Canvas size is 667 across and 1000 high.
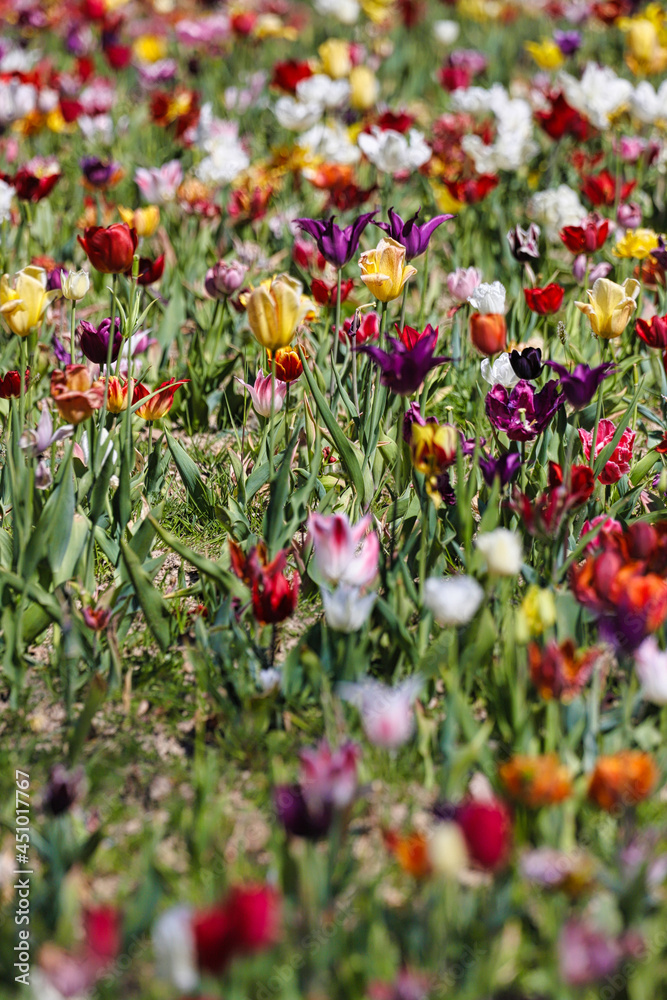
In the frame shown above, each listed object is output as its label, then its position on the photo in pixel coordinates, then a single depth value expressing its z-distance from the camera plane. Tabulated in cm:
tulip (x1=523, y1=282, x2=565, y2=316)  505
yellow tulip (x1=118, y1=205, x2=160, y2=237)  590
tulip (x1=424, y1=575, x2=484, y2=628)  290
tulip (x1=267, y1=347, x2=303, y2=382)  441
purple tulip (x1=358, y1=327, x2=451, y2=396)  358
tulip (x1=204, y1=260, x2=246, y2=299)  535
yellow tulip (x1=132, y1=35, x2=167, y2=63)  1273
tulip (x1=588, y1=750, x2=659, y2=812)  262
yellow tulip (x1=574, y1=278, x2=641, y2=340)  408
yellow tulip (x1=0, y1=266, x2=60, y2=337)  369
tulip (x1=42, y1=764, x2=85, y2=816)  284
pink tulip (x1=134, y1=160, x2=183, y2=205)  677
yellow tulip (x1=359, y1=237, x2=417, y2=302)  425
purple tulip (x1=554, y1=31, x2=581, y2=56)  993
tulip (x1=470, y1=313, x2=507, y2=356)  396
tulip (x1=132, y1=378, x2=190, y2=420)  433
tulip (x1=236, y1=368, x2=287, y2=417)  440
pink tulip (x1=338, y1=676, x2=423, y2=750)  263
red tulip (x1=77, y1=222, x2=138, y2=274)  399
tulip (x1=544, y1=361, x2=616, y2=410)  362
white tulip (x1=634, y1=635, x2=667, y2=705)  284
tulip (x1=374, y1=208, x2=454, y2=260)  454
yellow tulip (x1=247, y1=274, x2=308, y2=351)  365
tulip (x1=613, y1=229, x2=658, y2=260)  577
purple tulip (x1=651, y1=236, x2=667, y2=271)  523
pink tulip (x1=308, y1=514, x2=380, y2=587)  314
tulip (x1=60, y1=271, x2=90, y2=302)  425
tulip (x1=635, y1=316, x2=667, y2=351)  445
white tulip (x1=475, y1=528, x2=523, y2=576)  296
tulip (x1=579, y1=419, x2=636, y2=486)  414
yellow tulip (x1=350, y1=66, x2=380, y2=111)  937
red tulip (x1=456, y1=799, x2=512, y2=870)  238
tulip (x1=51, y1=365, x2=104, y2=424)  345
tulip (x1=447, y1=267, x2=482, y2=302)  503
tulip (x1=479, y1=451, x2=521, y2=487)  382
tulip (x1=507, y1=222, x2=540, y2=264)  573
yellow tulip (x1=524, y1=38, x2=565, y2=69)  1032
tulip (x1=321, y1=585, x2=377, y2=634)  320
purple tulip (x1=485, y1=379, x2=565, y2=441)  394
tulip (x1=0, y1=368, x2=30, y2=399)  442
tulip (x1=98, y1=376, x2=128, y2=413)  426
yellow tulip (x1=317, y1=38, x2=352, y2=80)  985
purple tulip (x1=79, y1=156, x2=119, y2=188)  699
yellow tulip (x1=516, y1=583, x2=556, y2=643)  320
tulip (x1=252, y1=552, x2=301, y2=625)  339
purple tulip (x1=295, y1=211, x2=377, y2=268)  441
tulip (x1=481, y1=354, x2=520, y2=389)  440
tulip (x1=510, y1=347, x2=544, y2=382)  412
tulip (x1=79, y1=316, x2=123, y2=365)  420
